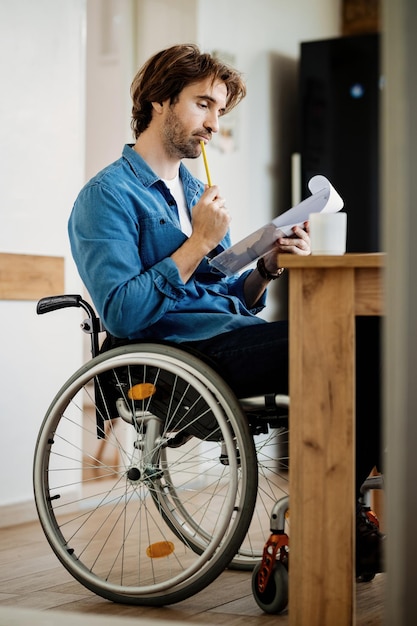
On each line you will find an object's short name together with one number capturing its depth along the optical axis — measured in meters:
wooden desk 3.85
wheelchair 4.06
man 4.21
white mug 3.96
